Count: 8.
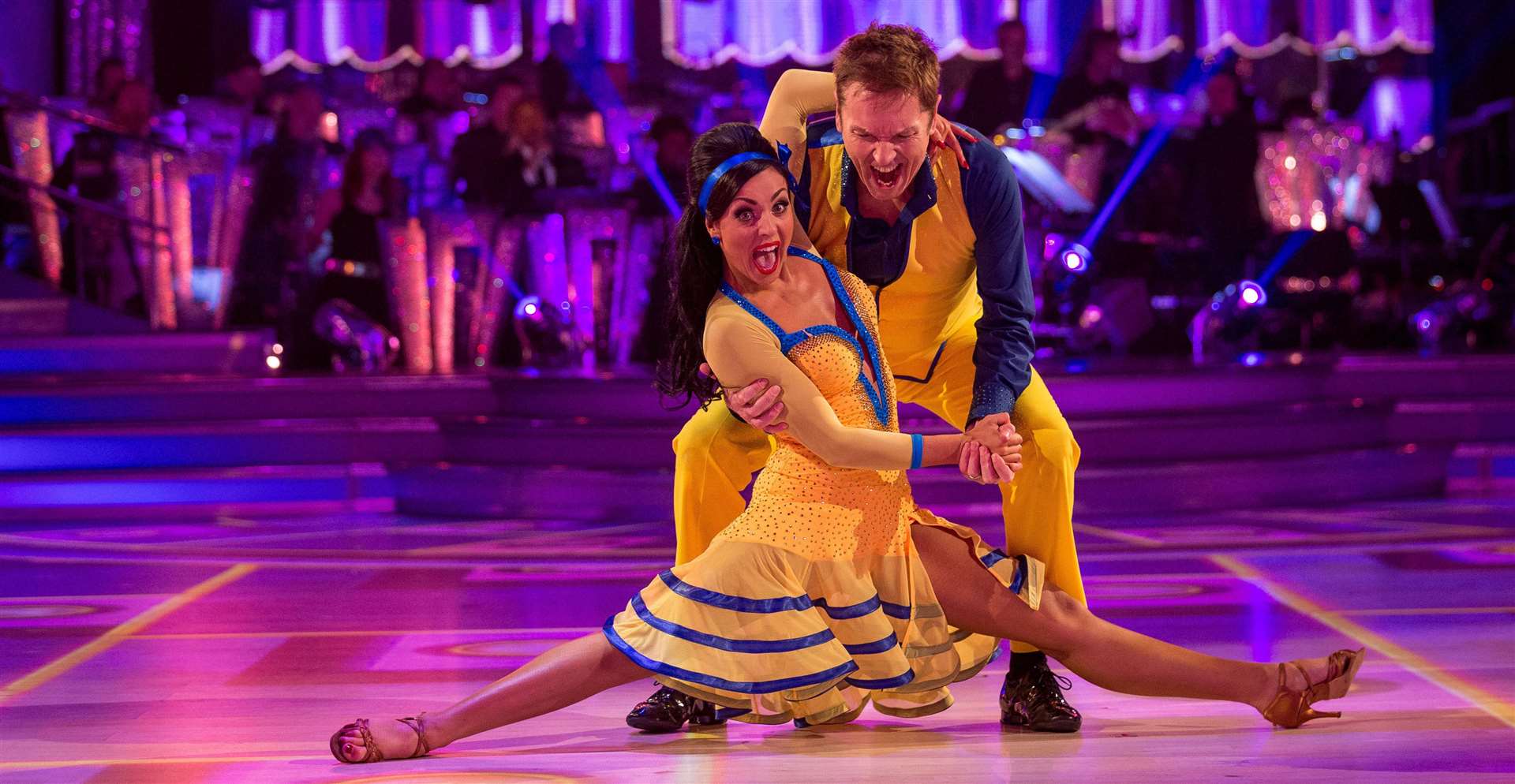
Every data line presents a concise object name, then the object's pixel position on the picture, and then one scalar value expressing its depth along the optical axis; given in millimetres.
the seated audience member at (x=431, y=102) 17844
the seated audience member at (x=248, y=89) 17641
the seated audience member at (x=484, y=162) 16344
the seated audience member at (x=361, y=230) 15945
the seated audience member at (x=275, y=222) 16703
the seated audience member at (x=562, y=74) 18531
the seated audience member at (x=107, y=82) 17156
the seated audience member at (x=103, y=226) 16141
